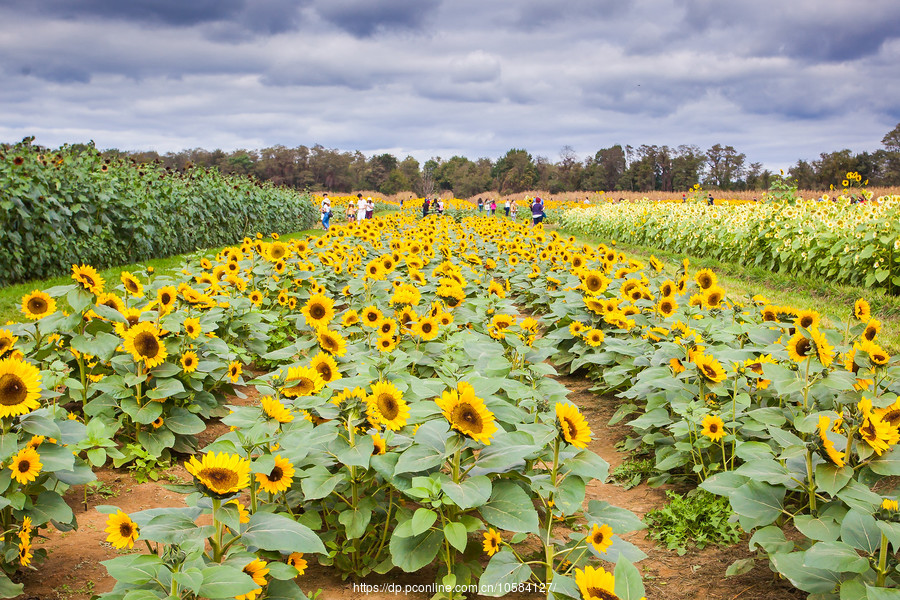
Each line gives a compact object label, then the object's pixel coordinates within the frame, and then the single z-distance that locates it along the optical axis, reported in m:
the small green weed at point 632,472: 3.35
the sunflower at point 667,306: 4.11
